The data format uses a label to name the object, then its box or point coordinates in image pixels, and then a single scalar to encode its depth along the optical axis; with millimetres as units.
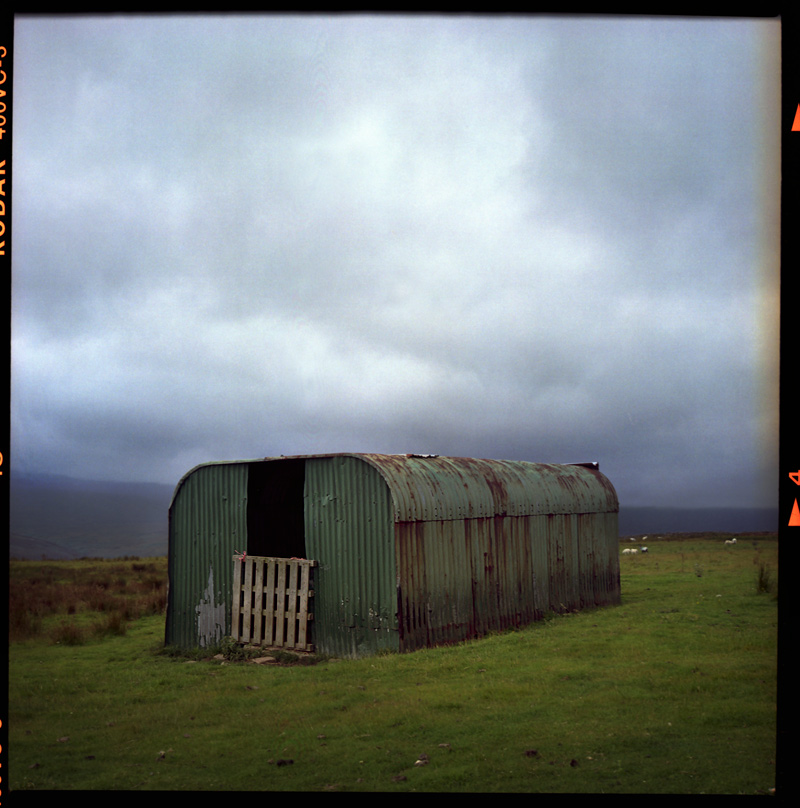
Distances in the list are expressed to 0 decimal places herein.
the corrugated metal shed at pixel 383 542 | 13445
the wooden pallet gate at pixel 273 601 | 14102
